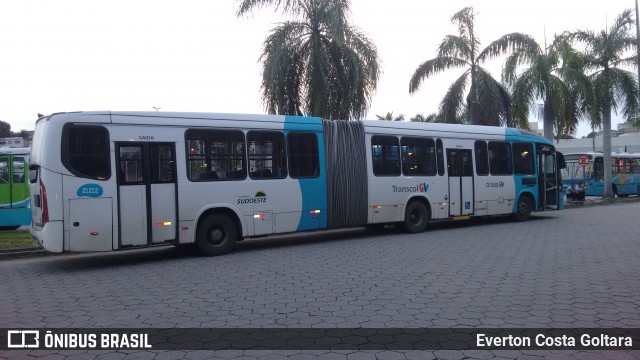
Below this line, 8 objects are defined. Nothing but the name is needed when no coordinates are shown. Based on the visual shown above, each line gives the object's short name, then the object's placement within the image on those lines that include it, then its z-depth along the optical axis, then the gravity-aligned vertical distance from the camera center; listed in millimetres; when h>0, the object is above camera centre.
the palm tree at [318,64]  17797 +4243
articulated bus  9438 +197
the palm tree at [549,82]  23656 +4517
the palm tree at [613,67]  26938 +5837
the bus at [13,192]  16547 +8
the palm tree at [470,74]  23031 +4799
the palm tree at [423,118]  41469 +5252
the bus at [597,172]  31656 +270
